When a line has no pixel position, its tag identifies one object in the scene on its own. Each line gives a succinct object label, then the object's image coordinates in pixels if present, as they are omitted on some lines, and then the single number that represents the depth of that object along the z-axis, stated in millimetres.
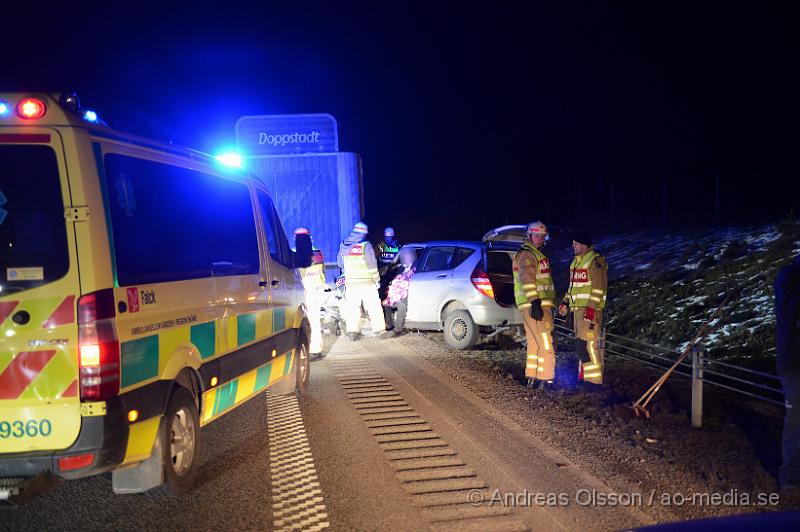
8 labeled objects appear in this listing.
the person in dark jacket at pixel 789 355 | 4262
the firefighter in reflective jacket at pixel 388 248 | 14559
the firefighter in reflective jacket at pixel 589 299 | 7043
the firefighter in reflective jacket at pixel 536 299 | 7141
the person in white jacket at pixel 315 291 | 9414
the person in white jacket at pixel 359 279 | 10414
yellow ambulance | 3484
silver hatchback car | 9828
